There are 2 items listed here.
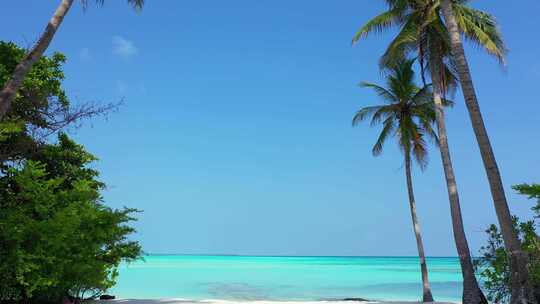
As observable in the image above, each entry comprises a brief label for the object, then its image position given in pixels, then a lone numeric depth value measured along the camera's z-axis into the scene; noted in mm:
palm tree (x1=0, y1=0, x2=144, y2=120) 9875
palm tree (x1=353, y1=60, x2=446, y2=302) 22094
